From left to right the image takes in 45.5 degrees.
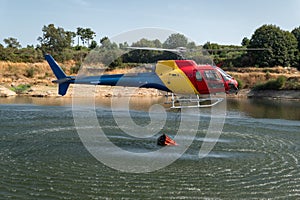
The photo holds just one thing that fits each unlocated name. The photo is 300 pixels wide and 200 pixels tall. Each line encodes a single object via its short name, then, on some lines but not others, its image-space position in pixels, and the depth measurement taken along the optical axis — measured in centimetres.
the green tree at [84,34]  10844
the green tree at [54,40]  9362
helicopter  2081
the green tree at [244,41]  10188
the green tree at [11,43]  10006
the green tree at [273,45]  8138
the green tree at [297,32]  9250
